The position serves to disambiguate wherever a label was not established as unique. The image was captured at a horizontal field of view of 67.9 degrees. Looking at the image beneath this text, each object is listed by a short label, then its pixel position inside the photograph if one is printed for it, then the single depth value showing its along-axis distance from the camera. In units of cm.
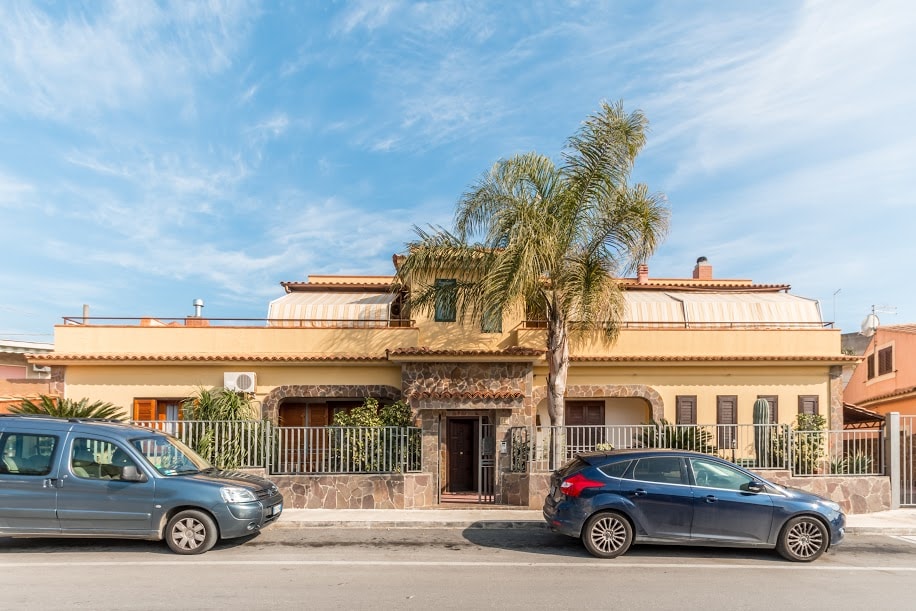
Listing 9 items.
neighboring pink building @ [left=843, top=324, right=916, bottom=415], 2322
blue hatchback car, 975
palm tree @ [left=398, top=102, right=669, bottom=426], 1488
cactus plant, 1457
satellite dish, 2594
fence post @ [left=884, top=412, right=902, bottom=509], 1417
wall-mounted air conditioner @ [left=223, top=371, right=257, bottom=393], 1767
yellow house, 1784
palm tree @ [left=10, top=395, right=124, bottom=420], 1398
